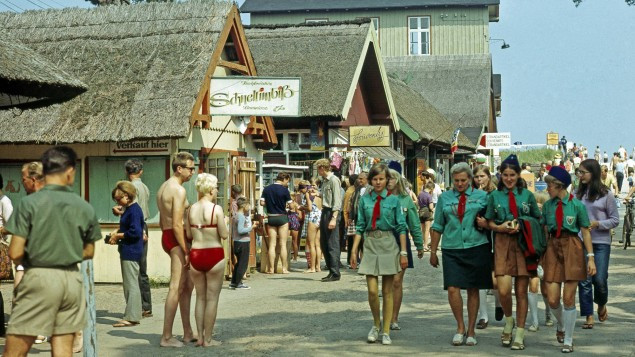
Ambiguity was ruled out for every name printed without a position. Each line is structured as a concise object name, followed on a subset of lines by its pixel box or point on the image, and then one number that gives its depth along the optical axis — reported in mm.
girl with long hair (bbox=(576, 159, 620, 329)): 11336
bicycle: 22469
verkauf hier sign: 17031
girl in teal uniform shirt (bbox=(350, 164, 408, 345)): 10414
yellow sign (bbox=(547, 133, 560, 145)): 51594
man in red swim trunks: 10344
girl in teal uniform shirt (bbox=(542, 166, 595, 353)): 10172
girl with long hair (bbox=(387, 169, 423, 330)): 10914
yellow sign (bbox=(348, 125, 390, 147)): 25658
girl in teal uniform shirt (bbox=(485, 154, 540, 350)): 10008
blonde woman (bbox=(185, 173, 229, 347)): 10133
